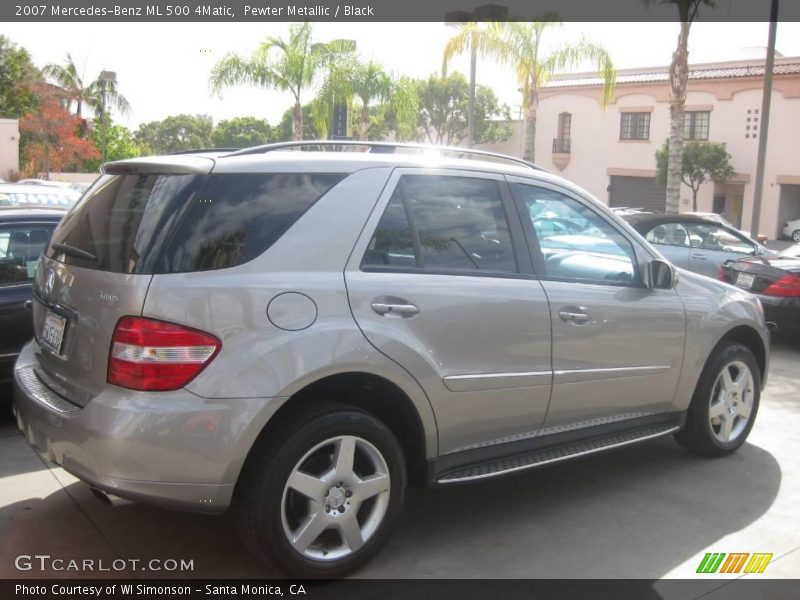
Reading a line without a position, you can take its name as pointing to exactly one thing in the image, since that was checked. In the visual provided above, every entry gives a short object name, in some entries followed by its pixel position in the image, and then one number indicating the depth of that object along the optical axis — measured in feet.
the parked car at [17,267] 17.61
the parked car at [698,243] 35.81
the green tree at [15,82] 128.33
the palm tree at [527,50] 76.48
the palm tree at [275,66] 71.46
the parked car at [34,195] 27.22
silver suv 10.29
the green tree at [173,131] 263.29
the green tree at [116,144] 157.89
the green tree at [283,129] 190.64
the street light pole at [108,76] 85.85
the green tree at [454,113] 161.68
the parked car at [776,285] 28.81
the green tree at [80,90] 161.58
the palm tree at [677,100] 64.75
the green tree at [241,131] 221.05
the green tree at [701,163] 116.47
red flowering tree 133.49
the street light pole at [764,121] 50.42
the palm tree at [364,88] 73.20
